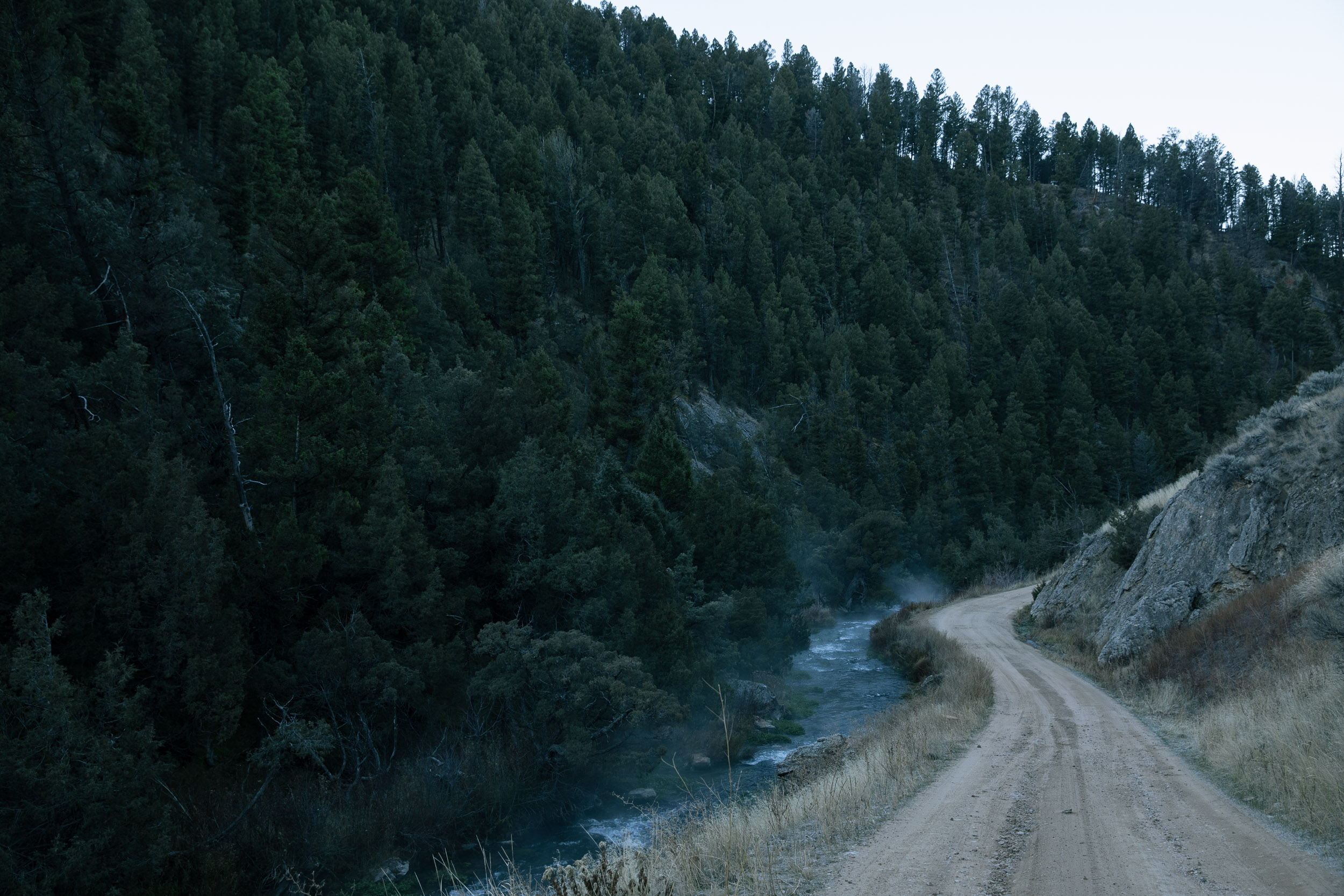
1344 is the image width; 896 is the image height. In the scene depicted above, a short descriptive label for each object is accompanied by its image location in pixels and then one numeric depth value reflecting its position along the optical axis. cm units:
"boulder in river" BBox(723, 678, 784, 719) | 2755
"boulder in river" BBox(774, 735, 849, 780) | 1736
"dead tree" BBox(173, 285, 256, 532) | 1988
